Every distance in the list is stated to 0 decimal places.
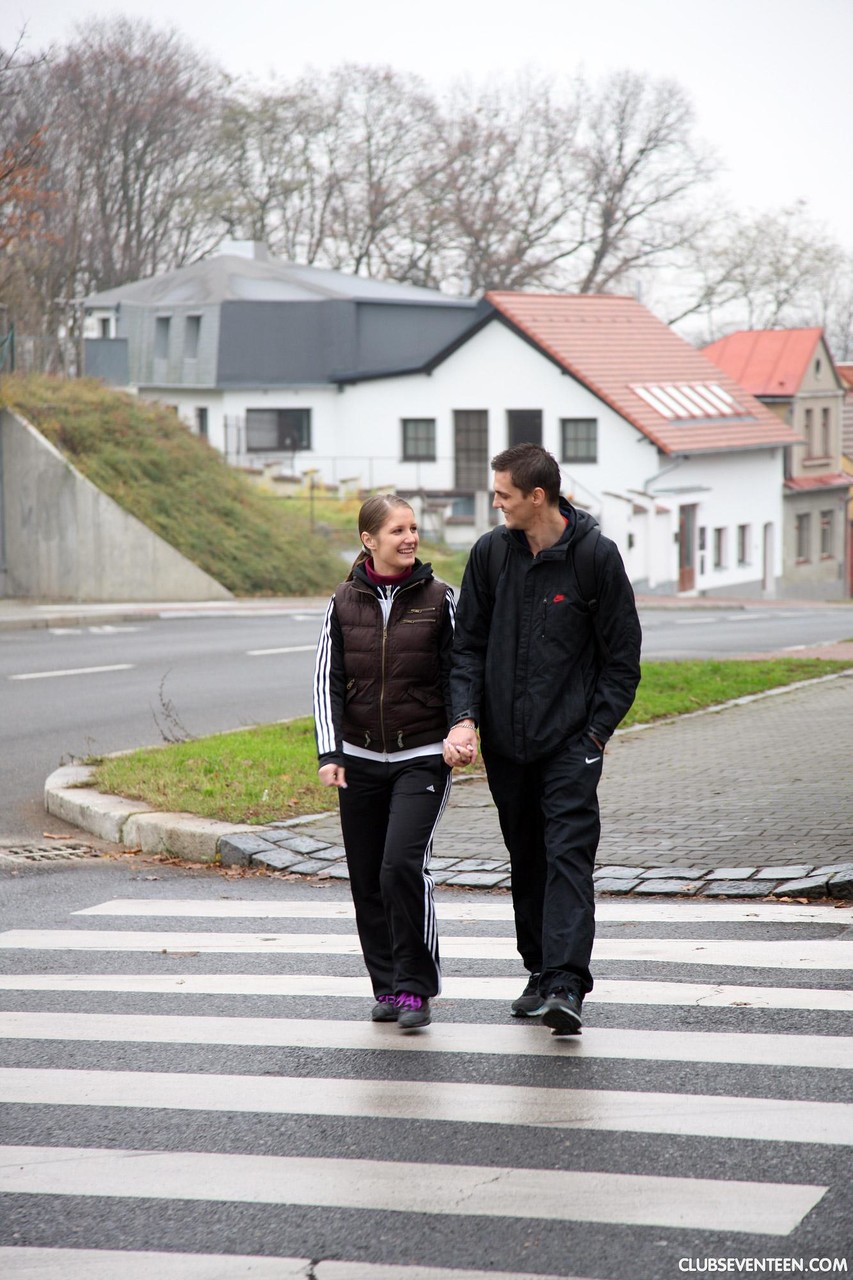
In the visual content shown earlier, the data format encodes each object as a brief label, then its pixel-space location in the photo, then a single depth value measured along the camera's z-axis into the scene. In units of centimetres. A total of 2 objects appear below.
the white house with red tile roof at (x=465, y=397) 4959
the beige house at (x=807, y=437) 5762
